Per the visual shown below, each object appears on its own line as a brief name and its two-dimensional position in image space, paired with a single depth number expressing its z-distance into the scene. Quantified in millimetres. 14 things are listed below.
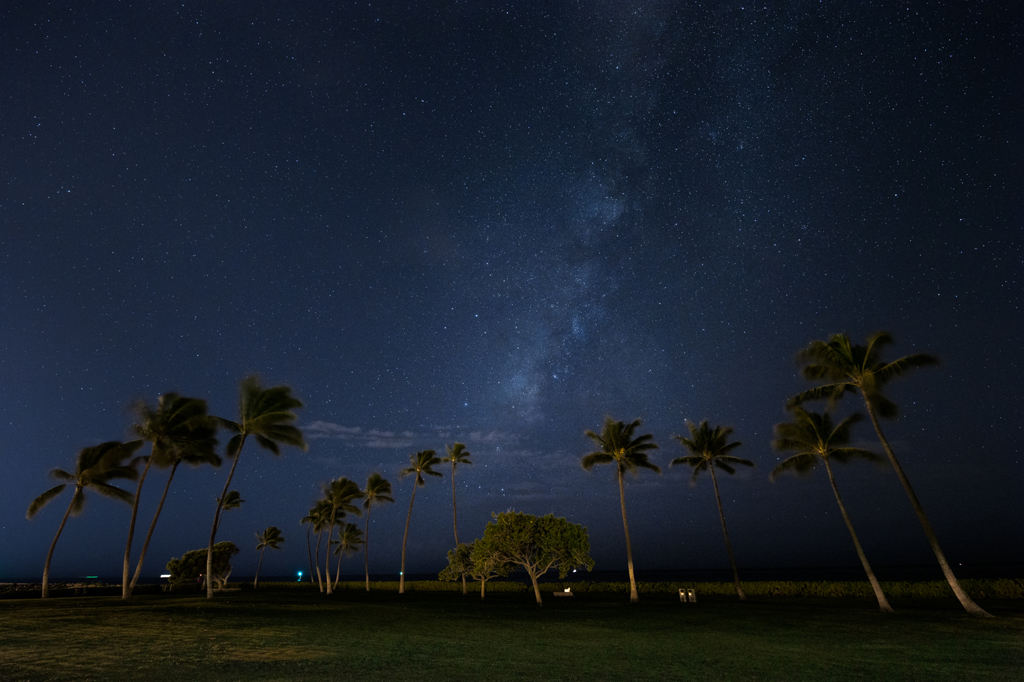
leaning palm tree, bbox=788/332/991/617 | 28219
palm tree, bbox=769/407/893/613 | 34125
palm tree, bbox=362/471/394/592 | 66325
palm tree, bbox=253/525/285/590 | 79562
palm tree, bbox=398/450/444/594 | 61656
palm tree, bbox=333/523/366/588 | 79625
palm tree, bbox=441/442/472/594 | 61562
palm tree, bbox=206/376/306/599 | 38812
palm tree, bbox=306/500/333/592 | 67000
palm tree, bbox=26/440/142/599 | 36031
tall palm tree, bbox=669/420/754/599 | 46594
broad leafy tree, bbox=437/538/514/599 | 36281
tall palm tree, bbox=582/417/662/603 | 42312
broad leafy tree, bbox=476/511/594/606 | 35062
